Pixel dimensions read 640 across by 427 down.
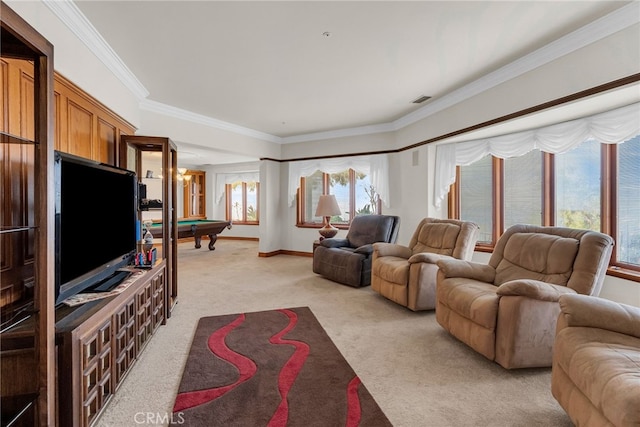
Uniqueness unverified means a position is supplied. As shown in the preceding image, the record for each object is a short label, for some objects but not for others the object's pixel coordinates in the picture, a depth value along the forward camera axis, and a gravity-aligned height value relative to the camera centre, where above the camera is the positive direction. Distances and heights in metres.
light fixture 7.58 +0.99
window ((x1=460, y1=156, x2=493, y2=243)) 4.41 +0.27
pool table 6.20 -0.36
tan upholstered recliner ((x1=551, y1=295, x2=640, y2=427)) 1.19 -0.68
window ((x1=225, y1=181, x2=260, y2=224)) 9.20 +0.32
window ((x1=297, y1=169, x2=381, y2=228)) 6.09 +0.39
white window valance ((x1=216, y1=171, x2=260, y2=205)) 8.97 +1.04
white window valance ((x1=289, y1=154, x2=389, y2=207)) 5.53 +0.90
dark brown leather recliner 4.16 -0.57
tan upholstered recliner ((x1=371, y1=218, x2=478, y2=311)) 3.11 -0.55
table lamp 5.33 +0.06
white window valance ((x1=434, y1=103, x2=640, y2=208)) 2.80 +0.86
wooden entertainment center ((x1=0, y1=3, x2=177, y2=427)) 1.19 -0.48
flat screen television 1.58 -0.07
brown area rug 1.66 -1.12
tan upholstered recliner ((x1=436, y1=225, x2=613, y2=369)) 2.03 -0.60
